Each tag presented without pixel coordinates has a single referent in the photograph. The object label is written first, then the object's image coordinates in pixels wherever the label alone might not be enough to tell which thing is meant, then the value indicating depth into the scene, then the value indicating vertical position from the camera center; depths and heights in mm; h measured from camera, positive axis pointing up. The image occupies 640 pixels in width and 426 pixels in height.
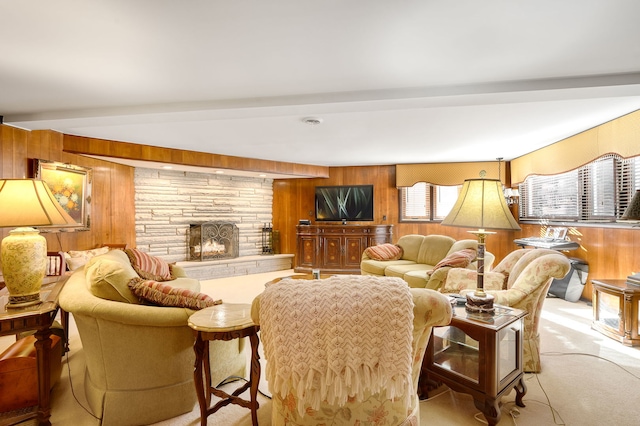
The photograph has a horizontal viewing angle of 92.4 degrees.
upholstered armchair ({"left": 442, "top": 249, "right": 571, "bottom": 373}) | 2216 -573
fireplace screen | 5914 -540
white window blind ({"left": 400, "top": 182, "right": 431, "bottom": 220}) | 6348 +250
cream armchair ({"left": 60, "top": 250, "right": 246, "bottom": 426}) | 1711 -796
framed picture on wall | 3645 +368
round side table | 1574 -646
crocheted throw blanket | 1166 -483
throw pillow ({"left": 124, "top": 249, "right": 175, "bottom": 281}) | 2947 -563
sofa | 3600 -629
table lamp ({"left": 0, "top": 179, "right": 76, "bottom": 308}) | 1678 -129
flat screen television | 6449 +229
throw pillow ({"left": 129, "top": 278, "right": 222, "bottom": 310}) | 1866 -506
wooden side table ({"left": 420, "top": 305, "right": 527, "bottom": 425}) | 1726 -950
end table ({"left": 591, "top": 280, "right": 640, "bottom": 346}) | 2807 -920
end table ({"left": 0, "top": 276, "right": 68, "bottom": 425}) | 1647 -695
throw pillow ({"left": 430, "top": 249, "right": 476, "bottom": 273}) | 3547 -530
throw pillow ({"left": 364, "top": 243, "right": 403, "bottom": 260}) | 4779 -603
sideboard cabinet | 6086 -601
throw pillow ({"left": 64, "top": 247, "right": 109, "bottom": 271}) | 3664 -539
